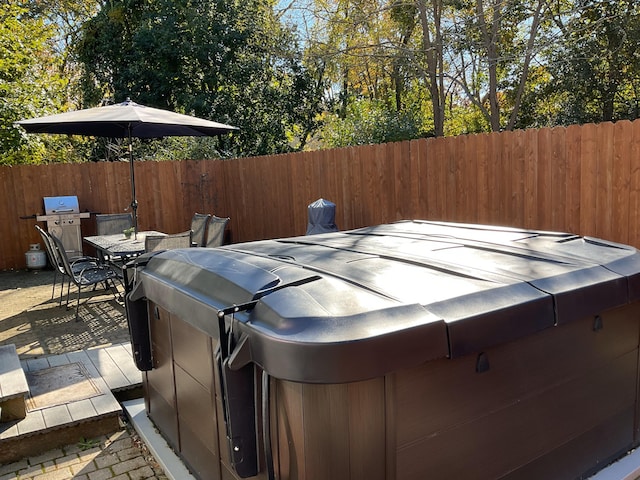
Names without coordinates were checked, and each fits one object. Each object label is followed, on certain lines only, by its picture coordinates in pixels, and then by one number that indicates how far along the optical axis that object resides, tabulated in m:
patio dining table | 5.42
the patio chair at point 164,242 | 5.19
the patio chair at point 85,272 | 5.41
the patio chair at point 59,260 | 5.78
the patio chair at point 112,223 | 7.68
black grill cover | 6.84
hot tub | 1.44
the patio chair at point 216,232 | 6.17
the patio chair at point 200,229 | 6.73
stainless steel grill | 8.74
